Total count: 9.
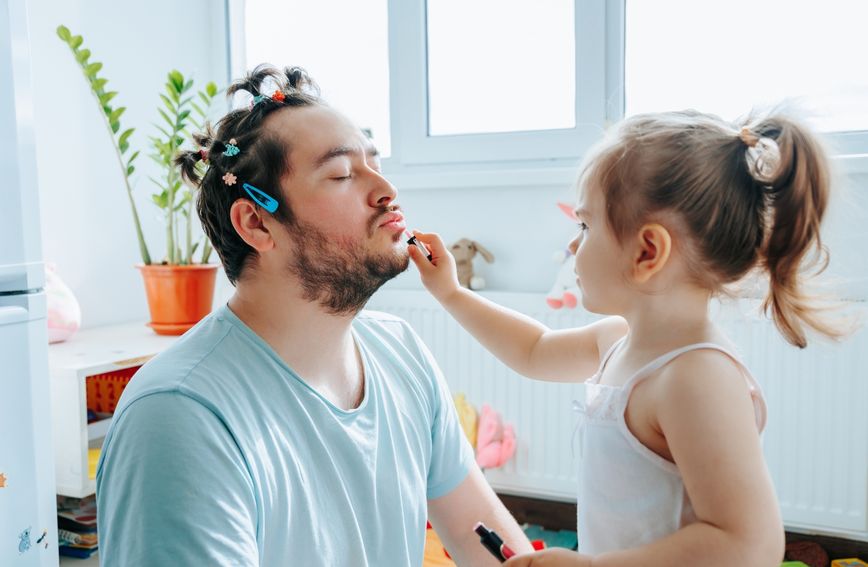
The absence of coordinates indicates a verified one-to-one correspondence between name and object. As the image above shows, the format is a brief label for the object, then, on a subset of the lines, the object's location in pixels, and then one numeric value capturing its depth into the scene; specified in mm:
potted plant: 2125
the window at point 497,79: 2273
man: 797
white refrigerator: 1204
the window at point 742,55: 2010
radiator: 1881
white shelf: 1730
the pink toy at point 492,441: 2199
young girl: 790
